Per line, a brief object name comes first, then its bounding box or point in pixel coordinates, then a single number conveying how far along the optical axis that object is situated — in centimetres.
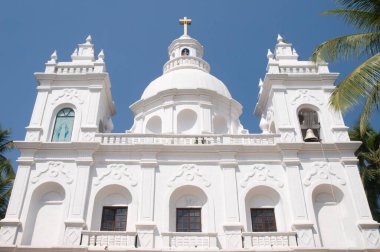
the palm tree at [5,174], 2078
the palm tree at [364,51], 1199
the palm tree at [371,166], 2089
